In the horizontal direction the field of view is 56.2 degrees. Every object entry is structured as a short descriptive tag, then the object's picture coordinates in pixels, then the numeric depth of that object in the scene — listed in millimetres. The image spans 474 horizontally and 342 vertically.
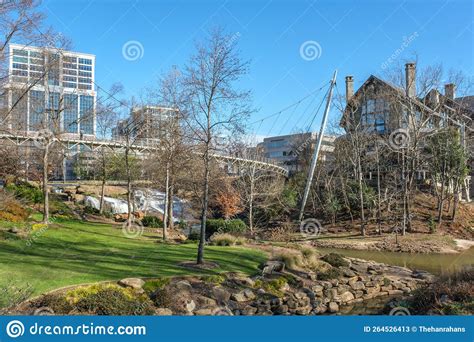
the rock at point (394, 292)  16283
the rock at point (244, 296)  12898
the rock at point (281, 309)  13059
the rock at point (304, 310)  13411
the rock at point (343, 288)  15462
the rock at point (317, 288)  15041
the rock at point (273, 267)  15703
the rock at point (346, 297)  15086
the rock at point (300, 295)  14253
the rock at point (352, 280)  16338
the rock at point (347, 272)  17062
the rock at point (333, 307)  14048
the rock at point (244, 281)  14117
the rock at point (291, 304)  13584
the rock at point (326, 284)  15455
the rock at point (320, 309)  13741
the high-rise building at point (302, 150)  49147
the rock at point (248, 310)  12159
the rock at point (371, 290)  16141
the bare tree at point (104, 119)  26580
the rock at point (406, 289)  16416
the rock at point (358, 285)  16059
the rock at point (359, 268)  18112
